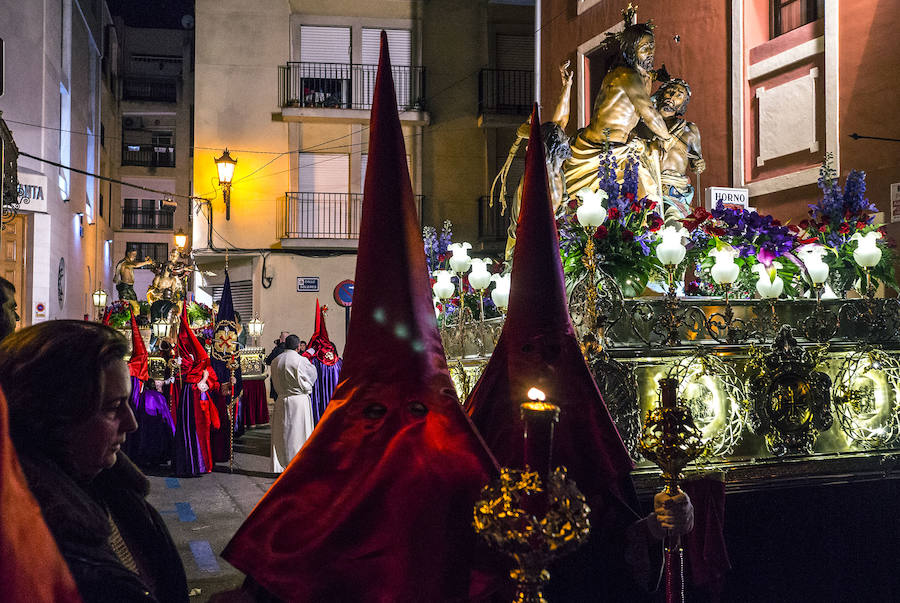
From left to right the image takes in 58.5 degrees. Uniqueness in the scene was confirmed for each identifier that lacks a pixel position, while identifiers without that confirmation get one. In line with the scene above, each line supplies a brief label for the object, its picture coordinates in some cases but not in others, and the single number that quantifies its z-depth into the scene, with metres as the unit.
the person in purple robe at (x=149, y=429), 10.46
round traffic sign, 17.83
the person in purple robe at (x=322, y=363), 12.05
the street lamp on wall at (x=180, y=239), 15.80
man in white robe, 9.81
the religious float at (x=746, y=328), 4.35
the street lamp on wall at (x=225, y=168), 15.52
